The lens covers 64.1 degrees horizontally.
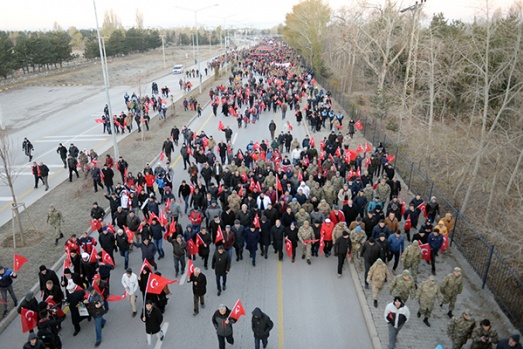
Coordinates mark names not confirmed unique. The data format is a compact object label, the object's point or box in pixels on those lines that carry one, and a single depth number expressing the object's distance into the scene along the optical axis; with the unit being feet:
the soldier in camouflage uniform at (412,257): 34.63
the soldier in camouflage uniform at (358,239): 37.78
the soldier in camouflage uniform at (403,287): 30.09
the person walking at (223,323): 26.63
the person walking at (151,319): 27.22
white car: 239.50
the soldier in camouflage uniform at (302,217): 41.19
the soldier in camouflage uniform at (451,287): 30.76
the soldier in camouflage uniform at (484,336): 25.58
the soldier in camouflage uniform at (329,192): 48.06
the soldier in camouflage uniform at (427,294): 30.09
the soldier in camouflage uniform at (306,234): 39.24
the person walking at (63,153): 68.75
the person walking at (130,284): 31.50
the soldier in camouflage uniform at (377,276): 32.65
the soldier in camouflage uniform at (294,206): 42.78
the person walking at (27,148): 74.33
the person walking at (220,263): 33.40
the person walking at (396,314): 27.32
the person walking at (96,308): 28.84
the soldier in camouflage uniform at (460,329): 26.61
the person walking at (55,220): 42.98
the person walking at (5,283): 32.32
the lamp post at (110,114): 69.62
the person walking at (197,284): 31.00
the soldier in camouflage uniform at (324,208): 42.55
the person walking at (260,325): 26.22
